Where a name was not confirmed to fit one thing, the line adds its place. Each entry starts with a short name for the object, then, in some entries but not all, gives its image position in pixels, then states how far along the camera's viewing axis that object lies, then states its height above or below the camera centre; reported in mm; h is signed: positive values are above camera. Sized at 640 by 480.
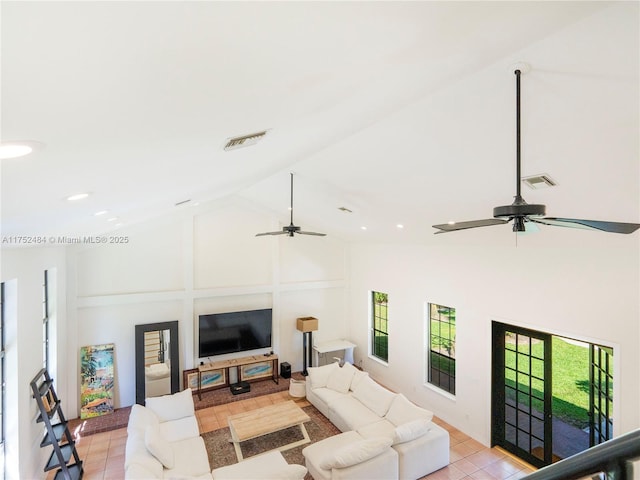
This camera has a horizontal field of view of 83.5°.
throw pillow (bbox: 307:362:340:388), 7316 -2891
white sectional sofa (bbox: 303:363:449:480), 4895 -3010
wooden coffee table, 5473 -3001
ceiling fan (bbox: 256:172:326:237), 5238 +93
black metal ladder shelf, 4547 -2676
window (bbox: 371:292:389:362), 8555 -2227
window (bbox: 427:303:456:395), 6840 -2211
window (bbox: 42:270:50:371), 5940 -1402
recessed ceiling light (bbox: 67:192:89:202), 2104 +240
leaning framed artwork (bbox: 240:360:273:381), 8117 -3099
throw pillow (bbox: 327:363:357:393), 7090 -2888
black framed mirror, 7125 -2532
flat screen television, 7699 -2139
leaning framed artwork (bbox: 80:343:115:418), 6734 -2754
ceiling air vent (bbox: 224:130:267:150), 1954 +543
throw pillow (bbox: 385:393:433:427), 5464 -2791
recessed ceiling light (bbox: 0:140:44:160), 1002 +258
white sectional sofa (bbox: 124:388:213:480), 4141 -2801
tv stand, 7602 -2854
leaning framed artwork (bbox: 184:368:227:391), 7473 -3070
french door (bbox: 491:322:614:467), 4816 -2401
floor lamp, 8477 -2432
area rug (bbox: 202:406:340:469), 5527 -3434
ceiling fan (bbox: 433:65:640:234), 2145 +107
